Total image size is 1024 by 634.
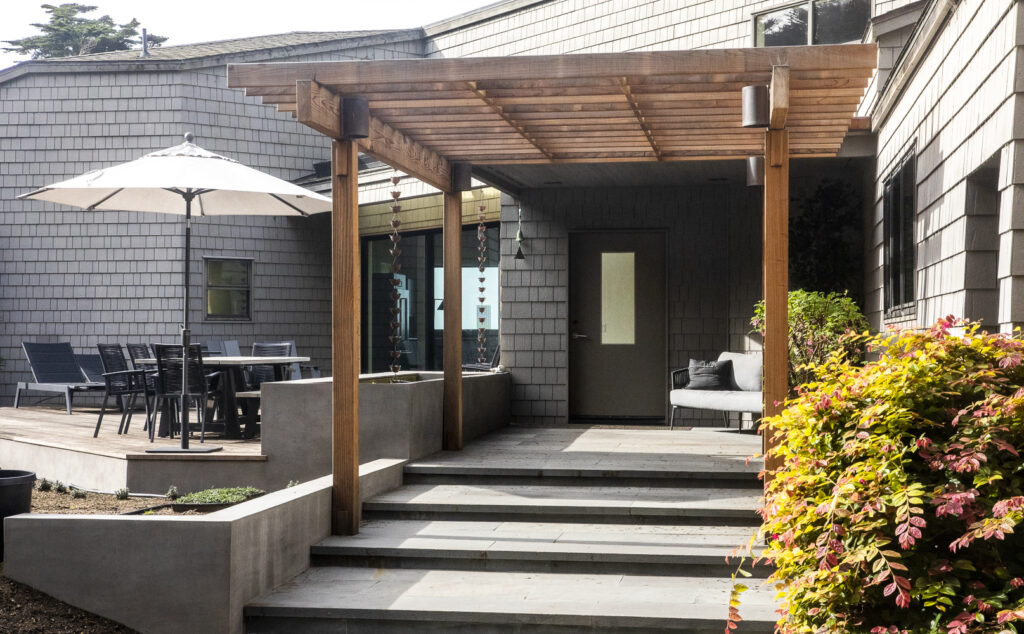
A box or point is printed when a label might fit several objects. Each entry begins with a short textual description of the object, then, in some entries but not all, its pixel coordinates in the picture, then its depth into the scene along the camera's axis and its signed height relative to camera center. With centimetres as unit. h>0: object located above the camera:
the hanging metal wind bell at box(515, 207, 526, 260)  1052 +70
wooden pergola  514 +119
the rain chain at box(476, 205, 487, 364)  1059 +54
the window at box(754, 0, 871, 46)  1048 +306
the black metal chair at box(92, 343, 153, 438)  962 -69
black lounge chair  1220 -73
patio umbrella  743 +97
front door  1054 -16
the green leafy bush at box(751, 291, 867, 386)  819 -9
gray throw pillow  936 -60
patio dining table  895 -69
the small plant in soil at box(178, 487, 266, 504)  589 -109
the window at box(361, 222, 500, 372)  1216 +17
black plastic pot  530 -97
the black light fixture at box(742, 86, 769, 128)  535 +107
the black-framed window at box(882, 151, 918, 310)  650 +54
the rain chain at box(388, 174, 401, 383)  812 +1
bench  869 -73
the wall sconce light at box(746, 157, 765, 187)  756 +106
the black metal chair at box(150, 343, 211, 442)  848 -55
